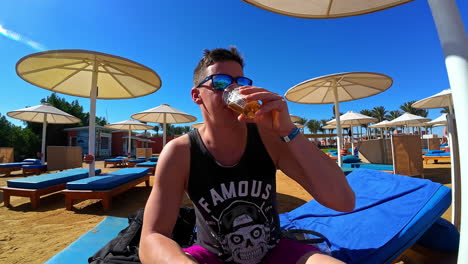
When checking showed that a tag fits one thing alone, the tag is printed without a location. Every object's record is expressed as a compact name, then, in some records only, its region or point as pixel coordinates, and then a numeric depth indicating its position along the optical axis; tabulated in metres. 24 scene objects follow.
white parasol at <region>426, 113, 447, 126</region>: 15.65
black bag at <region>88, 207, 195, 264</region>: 1.58
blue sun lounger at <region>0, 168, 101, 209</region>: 4.50
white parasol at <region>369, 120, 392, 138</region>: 16.04
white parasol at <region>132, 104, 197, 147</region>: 10.07
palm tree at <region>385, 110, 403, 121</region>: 44.27
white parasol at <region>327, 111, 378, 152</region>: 12.72
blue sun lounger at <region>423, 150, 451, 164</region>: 9.43
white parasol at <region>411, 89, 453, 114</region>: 8.38
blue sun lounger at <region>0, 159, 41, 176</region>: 9.28
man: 1.00
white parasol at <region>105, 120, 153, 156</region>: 15.03
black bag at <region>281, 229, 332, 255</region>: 1.47
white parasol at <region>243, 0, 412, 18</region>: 1.88
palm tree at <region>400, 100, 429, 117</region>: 39.52
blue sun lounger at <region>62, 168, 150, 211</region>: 4.19
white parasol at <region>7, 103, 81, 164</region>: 10.34
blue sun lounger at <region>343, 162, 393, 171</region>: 7.24
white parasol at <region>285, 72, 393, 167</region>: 5.51
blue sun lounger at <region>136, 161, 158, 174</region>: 8.66
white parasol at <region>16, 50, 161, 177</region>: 4.51
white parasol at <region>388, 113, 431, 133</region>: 13.74
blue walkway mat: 1.73
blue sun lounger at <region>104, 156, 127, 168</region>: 12.70
